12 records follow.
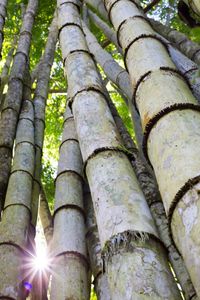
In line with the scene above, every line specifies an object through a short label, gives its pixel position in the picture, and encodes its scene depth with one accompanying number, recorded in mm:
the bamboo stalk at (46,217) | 3621
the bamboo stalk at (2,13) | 3950
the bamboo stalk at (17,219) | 2217
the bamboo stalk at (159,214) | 1962
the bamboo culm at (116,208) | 1312
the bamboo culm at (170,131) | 1183
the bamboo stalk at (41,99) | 3267
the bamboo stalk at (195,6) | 2062
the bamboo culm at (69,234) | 2039
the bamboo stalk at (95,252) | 2115
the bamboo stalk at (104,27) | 5023
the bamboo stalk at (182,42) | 3812
